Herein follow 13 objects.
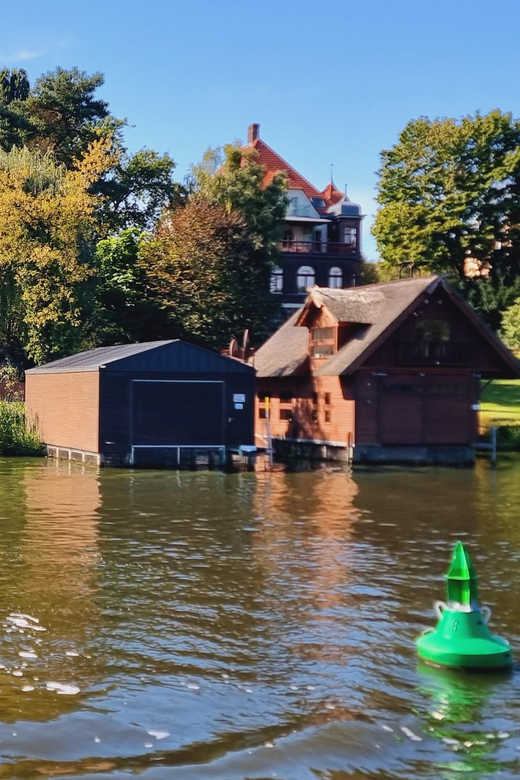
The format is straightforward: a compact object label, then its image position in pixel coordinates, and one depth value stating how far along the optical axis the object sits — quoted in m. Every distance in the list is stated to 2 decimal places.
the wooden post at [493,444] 36.60
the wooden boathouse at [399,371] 35.53
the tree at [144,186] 65.94
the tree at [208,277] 48.03
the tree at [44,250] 42.84
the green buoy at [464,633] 9.73
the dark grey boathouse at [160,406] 31.86
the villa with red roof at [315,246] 69.06
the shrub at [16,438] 36.21
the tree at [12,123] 56.81
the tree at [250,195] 55.94
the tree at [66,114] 60.59
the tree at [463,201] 59.56
